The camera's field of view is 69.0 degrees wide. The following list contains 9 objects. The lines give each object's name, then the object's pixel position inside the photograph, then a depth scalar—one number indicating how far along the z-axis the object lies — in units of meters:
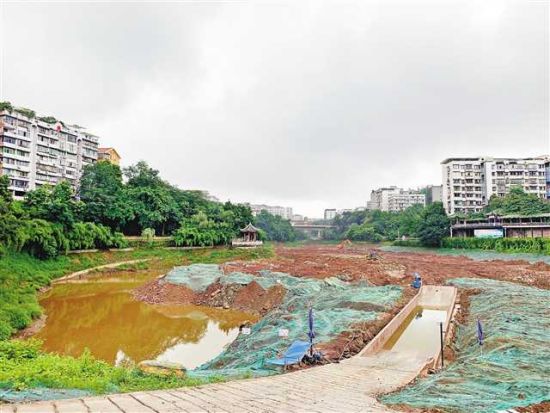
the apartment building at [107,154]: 75.71
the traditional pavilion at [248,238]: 57.53
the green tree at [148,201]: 50.78
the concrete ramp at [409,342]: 10.51
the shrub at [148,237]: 47.72
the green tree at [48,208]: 34.19
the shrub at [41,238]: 30.49
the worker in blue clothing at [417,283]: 23.67
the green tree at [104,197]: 44.94
